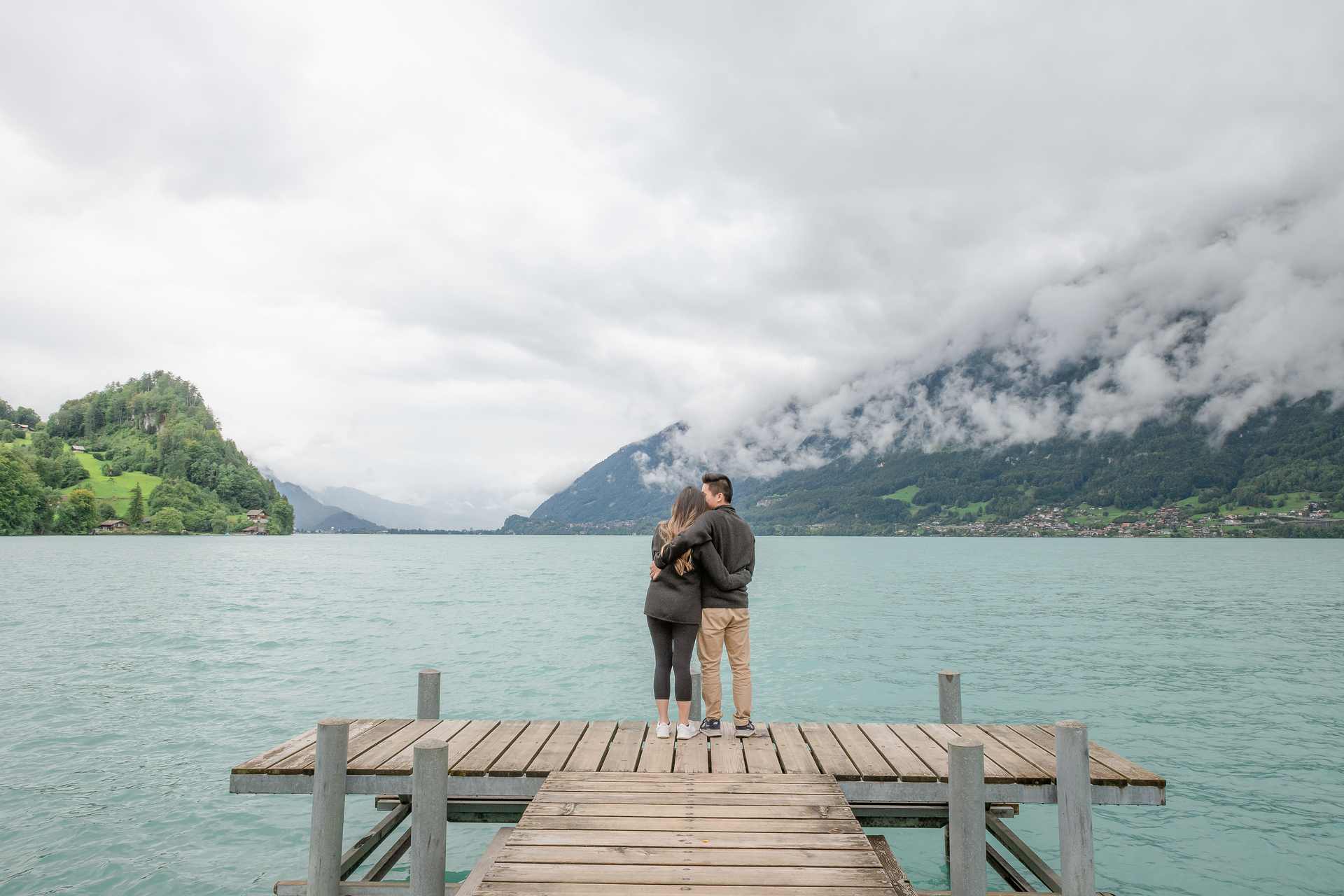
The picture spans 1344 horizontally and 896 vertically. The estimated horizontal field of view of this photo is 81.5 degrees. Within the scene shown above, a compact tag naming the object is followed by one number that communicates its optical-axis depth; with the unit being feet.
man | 29.01
